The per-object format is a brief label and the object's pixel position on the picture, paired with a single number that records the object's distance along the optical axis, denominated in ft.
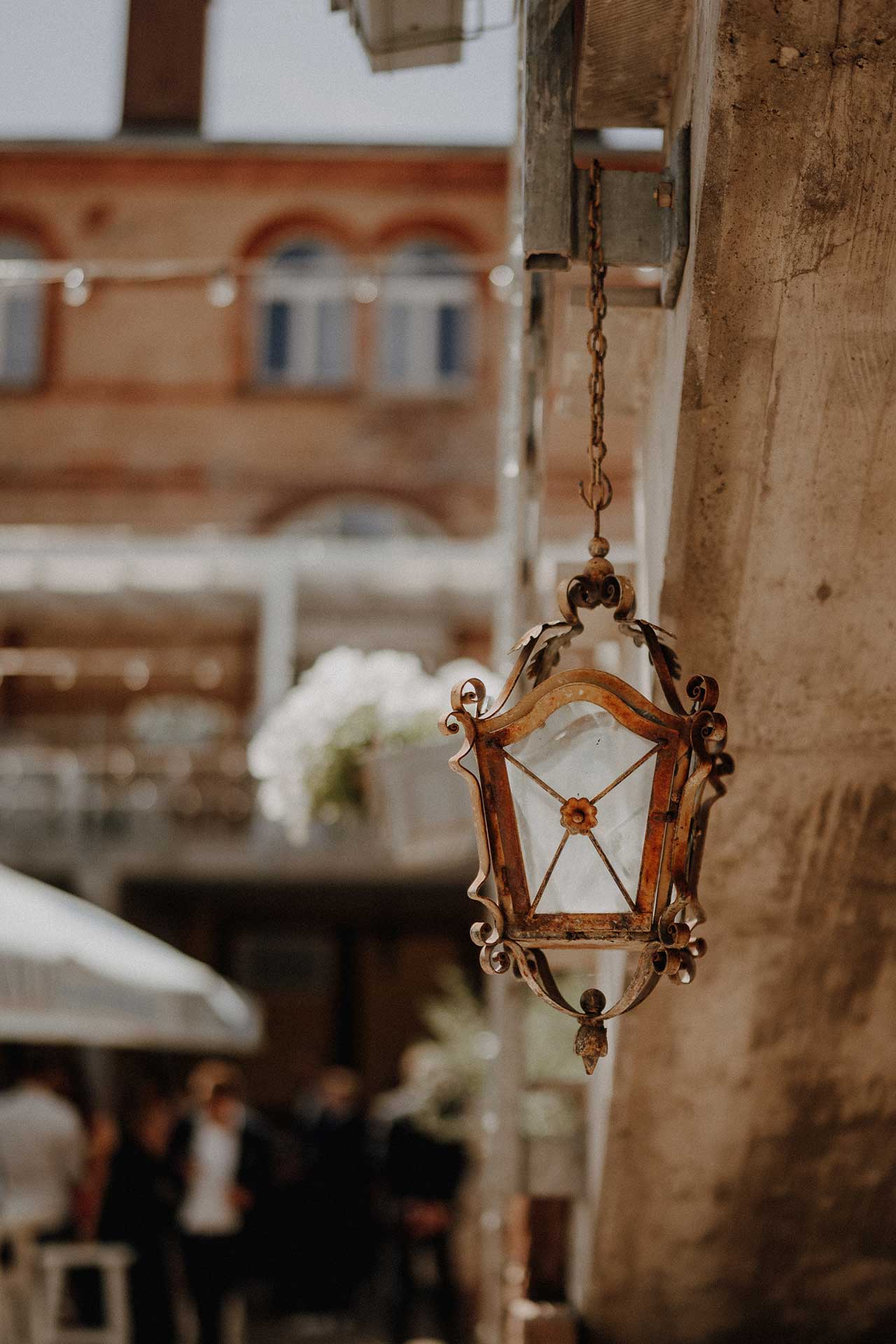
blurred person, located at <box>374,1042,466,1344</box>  27.61
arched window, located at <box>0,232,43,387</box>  57.21
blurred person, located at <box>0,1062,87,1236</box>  24.52
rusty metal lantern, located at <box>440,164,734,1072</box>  7.30
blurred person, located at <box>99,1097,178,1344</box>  24.57
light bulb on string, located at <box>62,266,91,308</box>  14.90
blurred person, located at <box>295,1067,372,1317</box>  29.17
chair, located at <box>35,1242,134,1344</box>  23.53
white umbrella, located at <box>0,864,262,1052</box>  18.08
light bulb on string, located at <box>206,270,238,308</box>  17.29
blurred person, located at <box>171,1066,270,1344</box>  24.73
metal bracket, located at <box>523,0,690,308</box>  8.54
